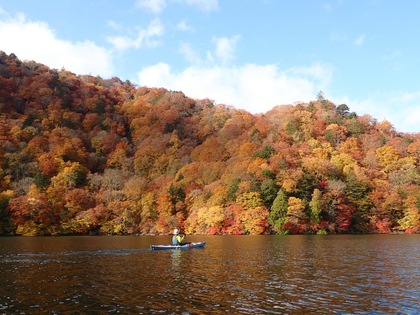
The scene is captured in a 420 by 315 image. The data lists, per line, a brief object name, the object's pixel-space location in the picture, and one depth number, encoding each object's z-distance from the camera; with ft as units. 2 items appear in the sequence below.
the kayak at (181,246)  160.76
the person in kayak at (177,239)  165.81
